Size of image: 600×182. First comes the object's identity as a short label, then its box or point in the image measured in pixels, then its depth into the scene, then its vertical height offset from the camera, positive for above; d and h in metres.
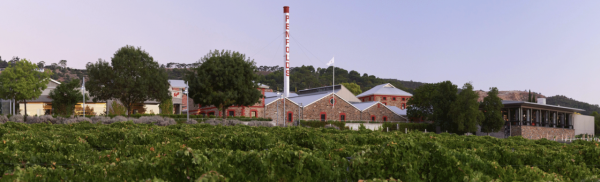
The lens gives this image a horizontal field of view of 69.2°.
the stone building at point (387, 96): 96.60 +1.09
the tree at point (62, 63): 168.50 +14.93
